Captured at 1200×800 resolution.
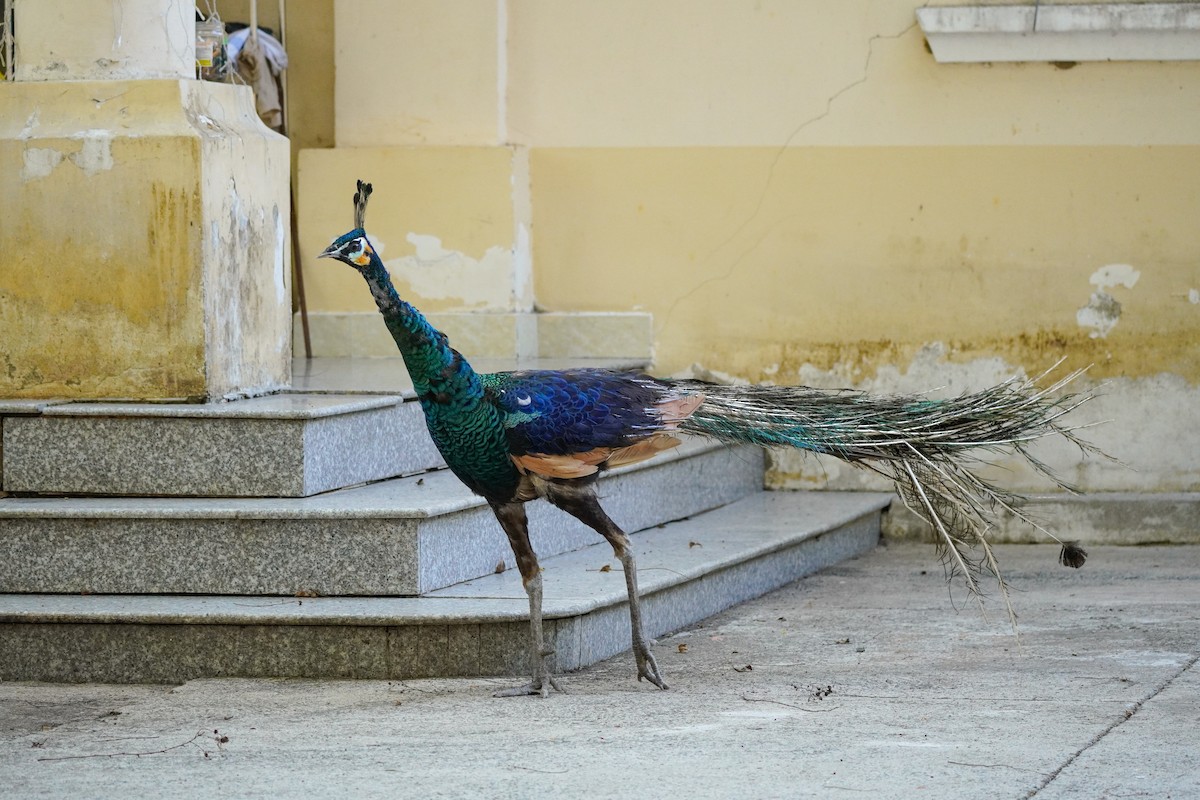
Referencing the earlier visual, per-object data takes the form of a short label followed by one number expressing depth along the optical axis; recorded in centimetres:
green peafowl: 940
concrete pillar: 1198
